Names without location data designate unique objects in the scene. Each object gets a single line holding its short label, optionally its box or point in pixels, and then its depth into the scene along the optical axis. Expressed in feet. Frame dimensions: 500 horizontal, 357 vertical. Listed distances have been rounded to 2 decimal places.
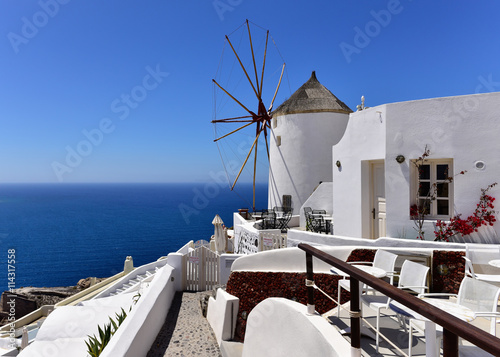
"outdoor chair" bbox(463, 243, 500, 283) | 16.92
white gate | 29.27
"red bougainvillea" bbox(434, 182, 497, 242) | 24.60
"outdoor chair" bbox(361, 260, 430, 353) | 11.04
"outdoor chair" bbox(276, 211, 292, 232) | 47.54
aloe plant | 18.02
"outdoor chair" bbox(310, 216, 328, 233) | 40.29
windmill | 62.08
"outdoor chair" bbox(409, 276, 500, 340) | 9.58
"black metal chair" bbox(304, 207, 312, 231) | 43.01
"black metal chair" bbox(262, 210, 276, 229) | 47.20
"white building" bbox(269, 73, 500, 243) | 24.75
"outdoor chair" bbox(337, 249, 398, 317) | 15.16
